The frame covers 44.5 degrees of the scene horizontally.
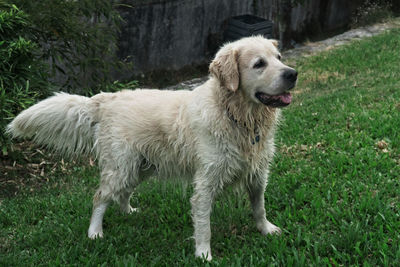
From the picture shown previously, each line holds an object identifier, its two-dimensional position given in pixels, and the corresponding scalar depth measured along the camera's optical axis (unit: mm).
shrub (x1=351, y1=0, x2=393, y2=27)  14939
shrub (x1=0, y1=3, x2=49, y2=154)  5977
